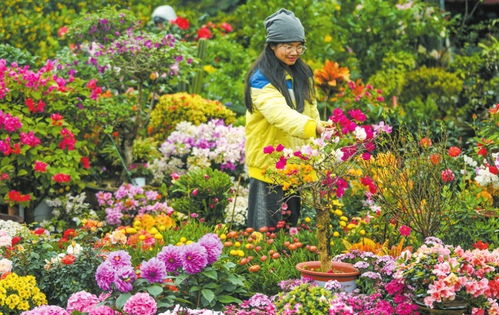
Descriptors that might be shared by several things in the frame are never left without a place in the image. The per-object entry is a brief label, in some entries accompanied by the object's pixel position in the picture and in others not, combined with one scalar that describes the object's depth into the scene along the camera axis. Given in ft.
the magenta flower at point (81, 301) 12.37
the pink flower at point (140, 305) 11.43
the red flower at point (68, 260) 13.82
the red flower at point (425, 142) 14.78
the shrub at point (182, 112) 26.61
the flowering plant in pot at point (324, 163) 13.26
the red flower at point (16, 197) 21.26
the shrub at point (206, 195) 20.42
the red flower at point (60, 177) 21.27
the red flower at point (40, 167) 21.07
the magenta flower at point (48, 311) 12.14
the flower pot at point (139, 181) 25.03
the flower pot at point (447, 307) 11.75
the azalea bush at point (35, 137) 21.26
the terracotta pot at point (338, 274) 13.03
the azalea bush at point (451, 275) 11.20
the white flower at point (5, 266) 14.11
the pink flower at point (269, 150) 13.35
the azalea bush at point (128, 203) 22.17
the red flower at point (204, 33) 36.60
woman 16.47
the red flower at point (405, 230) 13.94
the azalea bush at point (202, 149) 23.90
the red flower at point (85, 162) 22.62
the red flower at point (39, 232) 17.55
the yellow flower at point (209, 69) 32.45
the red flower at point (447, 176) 14.69
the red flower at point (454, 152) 16.94
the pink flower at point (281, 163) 13.34
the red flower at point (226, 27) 38.45
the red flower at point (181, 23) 36.14
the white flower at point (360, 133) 13.12
